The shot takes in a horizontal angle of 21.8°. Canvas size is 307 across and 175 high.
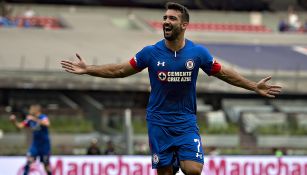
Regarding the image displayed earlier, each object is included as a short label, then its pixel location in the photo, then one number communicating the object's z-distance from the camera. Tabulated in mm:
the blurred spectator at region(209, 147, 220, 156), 19088
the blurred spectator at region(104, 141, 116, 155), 19366
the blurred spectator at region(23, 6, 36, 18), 38344
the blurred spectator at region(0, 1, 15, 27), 35722
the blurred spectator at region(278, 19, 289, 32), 39309
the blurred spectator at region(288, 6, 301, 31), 38969
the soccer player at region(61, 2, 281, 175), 7898
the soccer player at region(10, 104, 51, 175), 16984
